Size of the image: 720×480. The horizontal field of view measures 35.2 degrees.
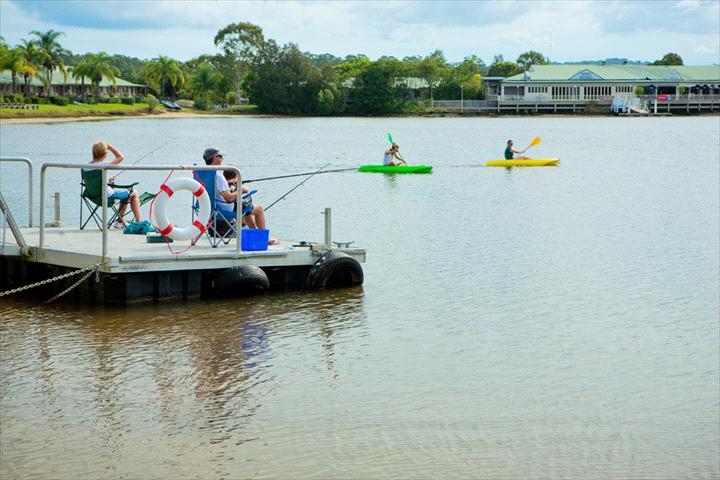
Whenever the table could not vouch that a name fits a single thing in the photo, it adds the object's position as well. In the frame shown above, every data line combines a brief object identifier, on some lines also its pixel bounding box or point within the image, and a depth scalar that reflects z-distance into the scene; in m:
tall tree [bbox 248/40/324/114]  133.75
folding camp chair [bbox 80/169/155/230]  15.55
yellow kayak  46.31
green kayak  40.22
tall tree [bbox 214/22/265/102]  140.38
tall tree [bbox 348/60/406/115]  135.50
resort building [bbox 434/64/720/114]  138.75
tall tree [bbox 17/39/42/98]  112.61
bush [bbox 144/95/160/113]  122.88
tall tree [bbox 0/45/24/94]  107.00
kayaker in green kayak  40.16
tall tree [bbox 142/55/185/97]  139.38
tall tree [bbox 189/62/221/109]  141.50
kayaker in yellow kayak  45.24
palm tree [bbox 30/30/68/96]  116.12
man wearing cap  14.94
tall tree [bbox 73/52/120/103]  124.75
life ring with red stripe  14.19
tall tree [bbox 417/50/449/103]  140.88
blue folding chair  15.05
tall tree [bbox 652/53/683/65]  186.75
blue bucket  14.86
